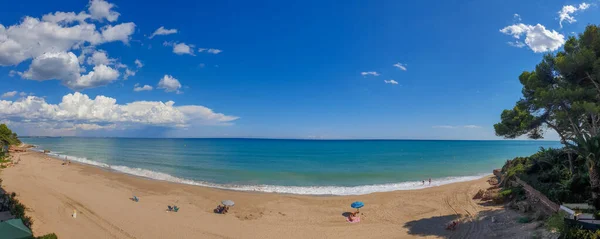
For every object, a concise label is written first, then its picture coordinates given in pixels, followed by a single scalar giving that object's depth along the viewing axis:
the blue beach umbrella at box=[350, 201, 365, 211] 19.54
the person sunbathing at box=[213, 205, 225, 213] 20.49
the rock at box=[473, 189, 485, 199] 22.75
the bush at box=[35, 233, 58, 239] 12.32
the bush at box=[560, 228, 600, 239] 9.07
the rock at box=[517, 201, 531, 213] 16.17
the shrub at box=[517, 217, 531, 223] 14.51
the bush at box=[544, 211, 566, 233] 10.44
